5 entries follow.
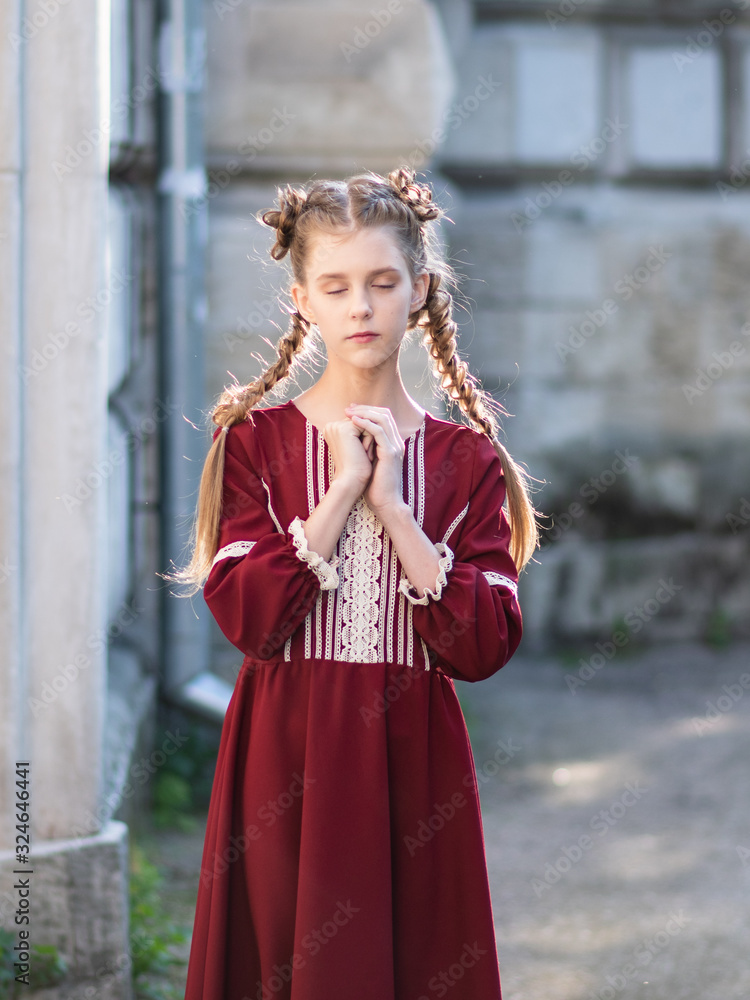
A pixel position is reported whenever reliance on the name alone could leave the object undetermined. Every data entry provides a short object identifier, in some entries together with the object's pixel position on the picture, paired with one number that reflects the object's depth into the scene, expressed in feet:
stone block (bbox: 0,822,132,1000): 18.07
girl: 12.67
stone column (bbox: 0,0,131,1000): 17.53
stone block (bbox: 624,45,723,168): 41.60
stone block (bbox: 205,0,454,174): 30.55
